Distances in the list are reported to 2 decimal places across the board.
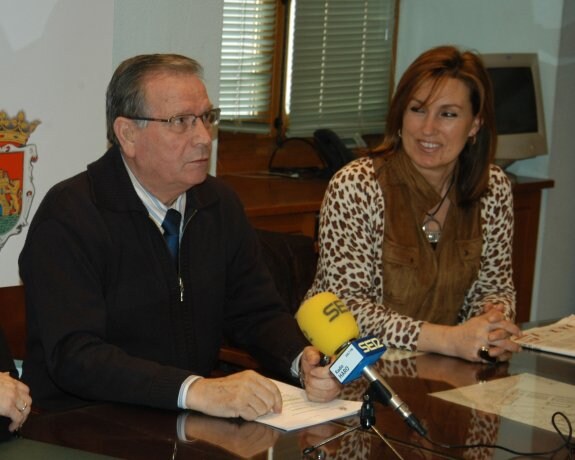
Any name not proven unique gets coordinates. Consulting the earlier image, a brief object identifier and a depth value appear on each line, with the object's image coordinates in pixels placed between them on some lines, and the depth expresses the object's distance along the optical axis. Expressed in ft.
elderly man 6.86
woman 9.49
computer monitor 16.25
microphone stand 6.24
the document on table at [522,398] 6.92
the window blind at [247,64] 15.12
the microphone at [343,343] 6.14
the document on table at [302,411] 6.43
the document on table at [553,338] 8.66
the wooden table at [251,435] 5.92
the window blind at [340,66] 16.15
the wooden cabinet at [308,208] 12.75
